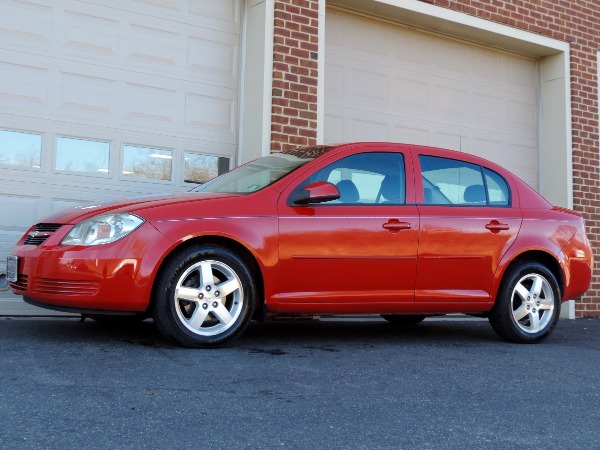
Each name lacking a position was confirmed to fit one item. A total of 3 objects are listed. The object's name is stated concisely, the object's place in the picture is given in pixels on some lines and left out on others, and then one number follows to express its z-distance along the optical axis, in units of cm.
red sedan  488
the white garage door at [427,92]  920
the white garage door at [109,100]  711
